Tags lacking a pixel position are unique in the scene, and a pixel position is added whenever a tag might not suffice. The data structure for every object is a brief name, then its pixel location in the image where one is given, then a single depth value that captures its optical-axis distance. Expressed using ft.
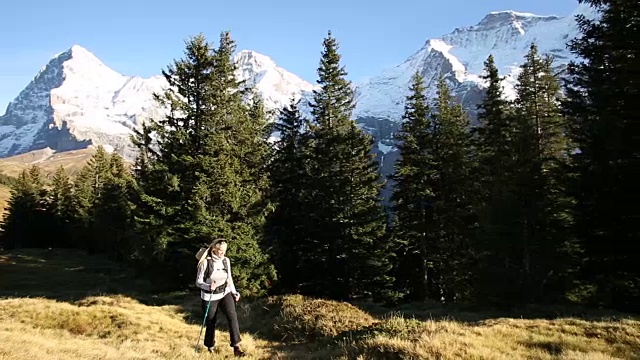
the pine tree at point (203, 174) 75.41
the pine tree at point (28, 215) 250.57
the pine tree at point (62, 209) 245.04
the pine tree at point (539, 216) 69.26
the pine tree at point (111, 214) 168.86
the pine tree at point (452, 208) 88.99
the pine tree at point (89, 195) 216.95
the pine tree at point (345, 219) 87.45
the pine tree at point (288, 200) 91.86
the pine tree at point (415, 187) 90.17
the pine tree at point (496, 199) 71.77
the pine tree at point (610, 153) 50.60
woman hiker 32.78
